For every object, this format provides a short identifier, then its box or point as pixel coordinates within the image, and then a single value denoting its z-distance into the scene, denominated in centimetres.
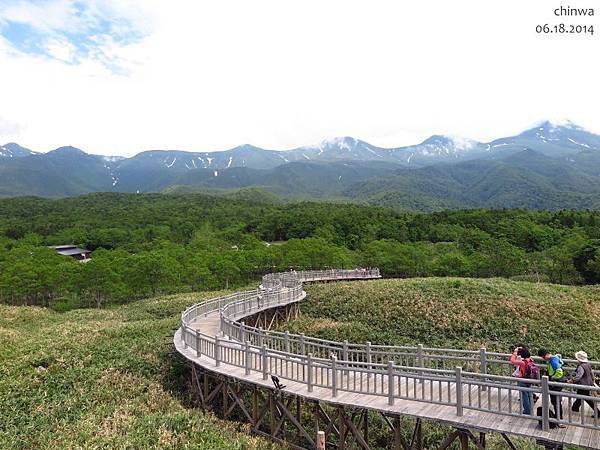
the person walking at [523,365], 1324
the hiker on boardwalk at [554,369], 1216
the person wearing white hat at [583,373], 1198
